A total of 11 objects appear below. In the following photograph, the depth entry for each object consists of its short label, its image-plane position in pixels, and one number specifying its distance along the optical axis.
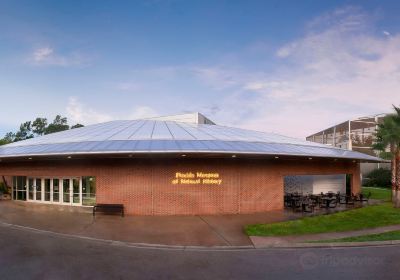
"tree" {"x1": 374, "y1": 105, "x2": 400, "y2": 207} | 24.14
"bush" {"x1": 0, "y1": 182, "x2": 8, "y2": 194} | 29.16
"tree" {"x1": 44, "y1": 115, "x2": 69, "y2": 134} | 100.81
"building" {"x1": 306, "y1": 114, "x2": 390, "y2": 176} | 52.94
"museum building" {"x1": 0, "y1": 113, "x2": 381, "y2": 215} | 21.02
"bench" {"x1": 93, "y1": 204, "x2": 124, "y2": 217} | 20.25
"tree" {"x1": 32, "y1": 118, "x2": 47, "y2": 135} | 104.31
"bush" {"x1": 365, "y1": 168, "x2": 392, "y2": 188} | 45.66
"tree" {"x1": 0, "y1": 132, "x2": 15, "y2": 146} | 105.57
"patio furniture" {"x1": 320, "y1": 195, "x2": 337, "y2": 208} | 23.78
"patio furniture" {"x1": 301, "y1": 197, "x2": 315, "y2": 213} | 21.74
